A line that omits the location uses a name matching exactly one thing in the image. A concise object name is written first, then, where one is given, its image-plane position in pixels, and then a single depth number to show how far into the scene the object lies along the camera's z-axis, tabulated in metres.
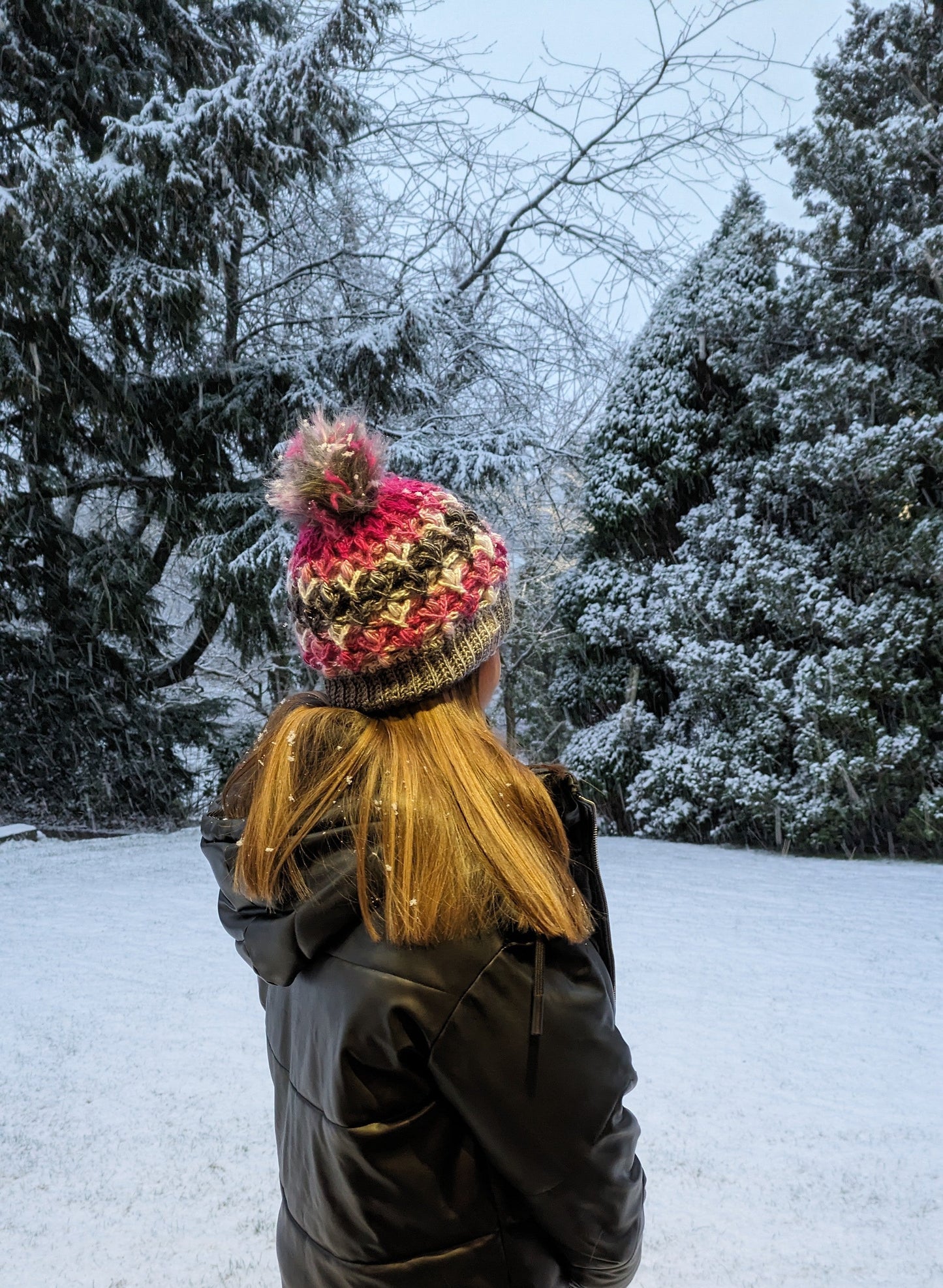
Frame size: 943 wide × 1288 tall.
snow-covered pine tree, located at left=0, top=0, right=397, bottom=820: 6.35
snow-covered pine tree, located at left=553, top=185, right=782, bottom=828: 8.18
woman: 0.89
